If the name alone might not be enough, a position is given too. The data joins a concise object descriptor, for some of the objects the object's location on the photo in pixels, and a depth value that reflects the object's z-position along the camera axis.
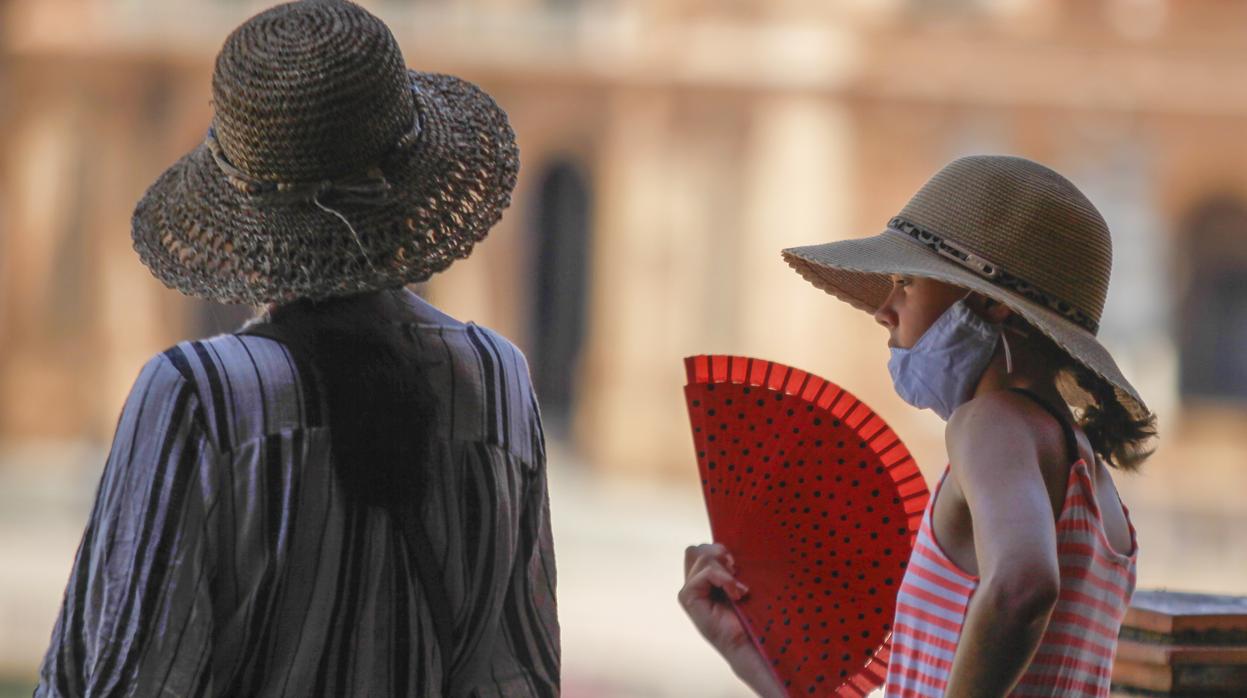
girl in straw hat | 8.27
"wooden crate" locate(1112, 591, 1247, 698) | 8.78
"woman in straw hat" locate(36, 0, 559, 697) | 8.15
